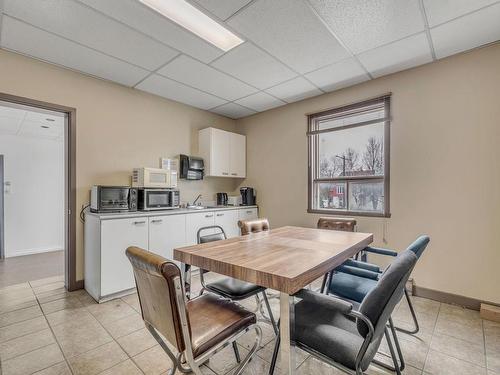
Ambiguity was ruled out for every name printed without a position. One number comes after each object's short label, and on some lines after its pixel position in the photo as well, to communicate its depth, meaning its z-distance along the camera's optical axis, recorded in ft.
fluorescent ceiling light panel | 6.64
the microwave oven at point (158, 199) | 10.61
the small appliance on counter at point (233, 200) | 15.09
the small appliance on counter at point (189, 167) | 13.26
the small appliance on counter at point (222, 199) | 14.88
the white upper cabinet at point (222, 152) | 13.97
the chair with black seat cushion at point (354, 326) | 3.53
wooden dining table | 3.96
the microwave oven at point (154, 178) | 10.91
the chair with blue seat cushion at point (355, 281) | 5.69
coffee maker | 14.99
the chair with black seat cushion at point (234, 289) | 6.10
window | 10.69
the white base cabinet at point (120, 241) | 9.01
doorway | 13.28
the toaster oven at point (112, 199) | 9.39
